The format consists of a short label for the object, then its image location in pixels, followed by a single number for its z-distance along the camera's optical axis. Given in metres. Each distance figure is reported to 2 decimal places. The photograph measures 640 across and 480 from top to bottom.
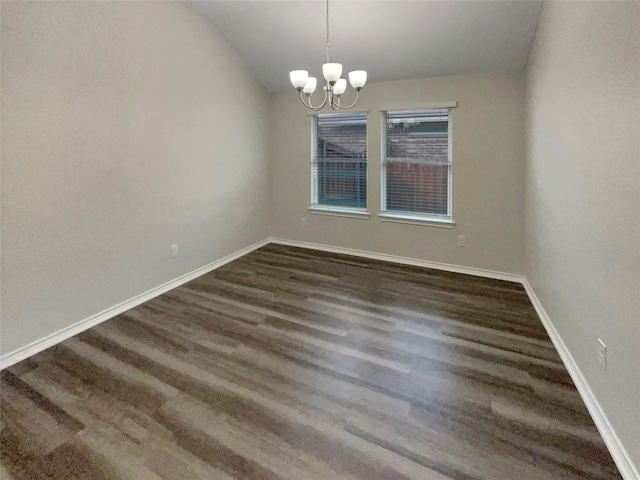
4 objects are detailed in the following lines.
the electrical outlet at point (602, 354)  1.64
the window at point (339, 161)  4.54
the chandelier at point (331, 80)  2.24
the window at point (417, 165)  4.04
